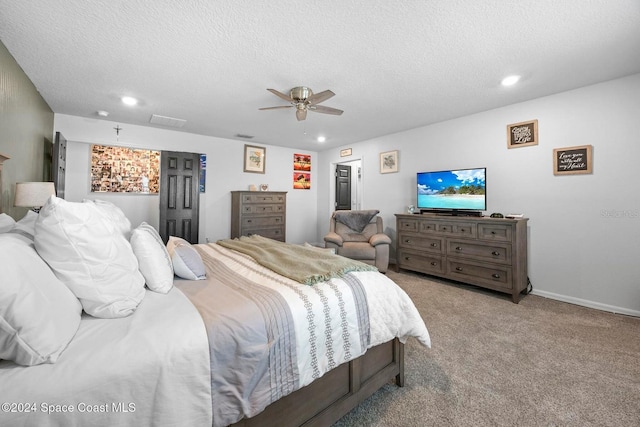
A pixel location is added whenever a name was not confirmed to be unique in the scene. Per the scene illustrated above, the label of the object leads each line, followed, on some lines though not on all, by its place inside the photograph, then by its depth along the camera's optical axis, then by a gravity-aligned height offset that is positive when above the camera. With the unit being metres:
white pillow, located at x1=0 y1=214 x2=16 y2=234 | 1.21 -0.03
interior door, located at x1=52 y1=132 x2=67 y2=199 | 3.35 +0.74
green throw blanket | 1.56 -0.30
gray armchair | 4.09 -0.30
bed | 0.78 -0.49
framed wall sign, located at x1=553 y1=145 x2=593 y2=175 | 2.89 +0.74
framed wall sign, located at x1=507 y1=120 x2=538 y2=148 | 3.26 +1.16
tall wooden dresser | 4.96 +0.12
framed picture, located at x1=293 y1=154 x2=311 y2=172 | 6.30 +1.46
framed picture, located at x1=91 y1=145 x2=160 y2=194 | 4.16 +0.83
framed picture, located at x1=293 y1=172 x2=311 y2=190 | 6.32 +1.00
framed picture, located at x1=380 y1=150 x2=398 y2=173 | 4.87 +1.16
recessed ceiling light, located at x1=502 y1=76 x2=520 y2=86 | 2.69 +1.54
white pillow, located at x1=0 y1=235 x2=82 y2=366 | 0.74 -0.30
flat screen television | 3.53 +0.45
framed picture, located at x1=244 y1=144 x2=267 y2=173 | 5.54 +1.37
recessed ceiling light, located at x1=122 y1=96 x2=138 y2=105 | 3.21 +1.53
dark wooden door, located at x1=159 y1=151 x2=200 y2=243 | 4.41 +0.43
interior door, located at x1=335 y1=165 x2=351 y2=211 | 6.52 +0.87
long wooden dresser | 3.04 -0.38
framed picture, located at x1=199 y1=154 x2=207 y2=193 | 5.00 +0.93
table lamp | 2.20 +0.20
